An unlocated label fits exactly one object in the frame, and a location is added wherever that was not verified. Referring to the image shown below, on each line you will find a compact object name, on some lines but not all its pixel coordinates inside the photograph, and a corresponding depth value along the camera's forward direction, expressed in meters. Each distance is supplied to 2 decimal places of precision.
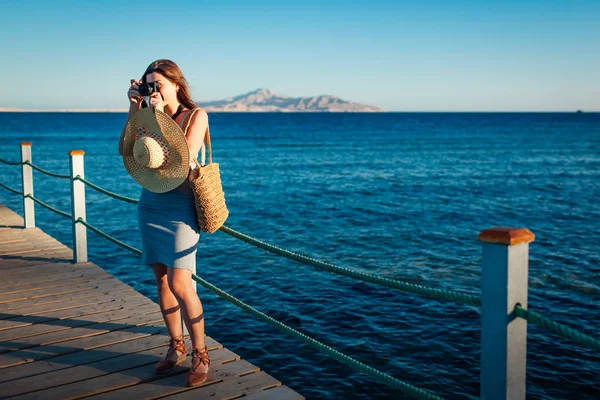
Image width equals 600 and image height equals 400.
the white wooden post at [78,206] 6.11
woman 3.16
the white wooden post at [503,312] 2.10
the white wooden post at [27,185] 8.21
